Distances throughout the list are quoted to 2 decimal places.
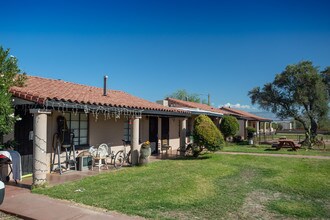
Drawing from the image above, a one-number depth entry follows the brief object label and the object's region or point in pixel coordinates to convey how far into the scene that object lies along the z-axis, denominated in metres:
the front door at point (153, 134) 16.59
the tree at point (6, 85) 6.84
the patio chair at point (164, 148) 16.71
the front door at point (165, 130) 18.05
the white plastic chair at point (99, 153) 10.79
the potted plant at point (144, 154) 11.70
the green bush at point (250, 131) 28.74
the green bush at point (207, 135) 13.94
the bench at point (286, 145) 18.96
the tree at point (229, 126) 22.98
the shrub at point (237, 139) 26.81
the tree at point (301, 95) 22.53
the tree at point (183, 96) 74.59
